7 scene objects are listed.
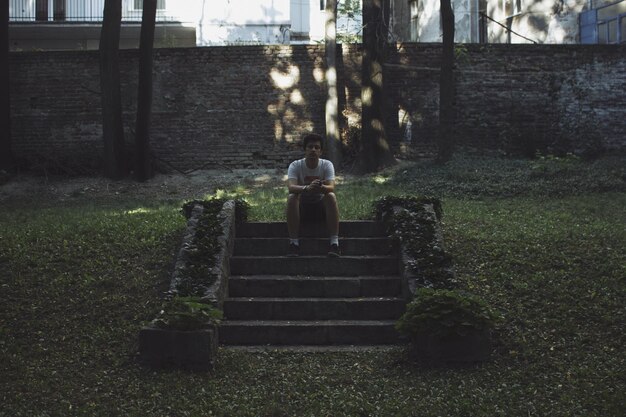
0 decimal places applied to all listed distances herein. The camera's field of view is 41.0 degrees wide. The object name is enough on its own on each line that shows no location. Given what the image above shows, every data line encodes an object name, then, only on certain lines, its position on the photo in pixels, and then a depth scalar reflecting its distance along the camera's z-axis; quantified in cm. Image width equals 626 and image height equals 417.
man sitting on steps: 909
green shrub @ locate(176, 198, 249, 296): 816
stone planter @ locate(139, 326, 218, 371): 703
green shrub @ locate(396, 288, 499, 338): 706
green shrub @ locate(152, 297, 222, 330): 714
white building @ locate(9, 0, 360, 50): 2591
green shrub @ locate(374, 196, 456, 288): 824
